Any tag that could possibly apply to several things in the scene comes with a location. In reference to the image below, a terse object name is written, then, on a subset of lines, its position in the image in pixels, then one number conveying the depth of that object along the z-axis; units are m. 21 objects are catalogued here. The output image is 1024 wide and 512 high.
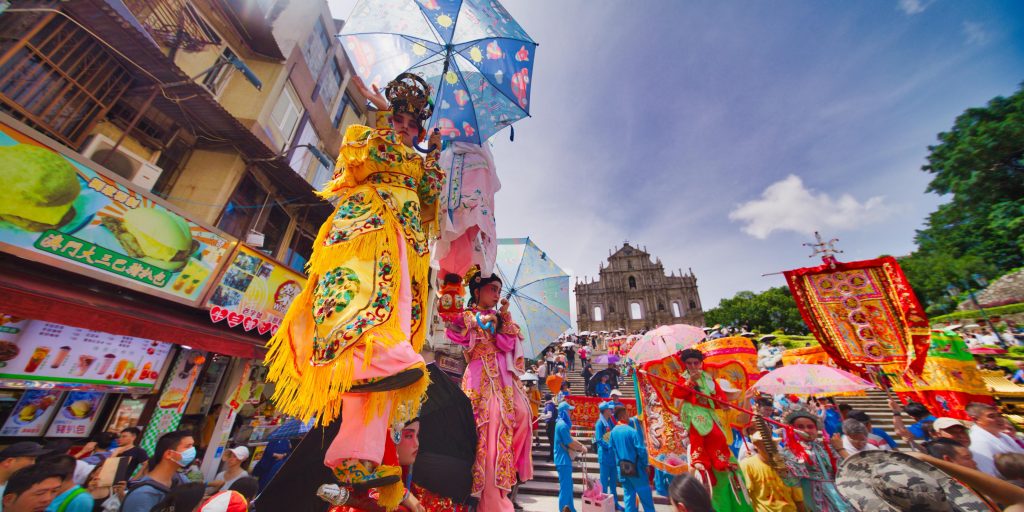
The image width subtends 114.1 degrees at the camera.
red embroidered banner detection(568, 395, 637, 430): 10.84
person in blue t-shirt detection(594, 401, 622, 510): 6.42
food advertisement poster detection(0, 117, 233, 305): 3.91
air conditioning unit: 5.61
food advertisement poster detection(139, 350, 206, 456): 6.20
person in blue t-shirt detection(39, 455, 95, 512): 2.88
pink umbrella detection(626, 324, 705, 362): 7.46
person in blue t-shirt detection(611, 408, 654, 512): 5.58
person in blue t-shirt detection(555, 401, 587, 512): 5.66
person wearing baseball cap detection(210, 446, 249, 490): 4.89
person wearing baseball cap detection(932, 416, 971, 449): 4.46
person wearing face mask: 3.02
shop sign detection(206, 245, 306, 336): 6.68
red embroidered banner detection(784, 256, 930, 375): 5.39
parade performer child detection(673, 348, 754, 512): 4.55
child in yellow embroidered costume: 1.15
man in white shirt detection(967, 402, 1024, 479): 4.01
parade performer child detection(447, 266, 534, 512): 2.23
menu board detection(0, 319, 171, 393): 4.55
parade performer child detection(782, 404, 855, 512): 4.17
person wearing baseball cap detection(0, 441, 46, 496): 3.25
